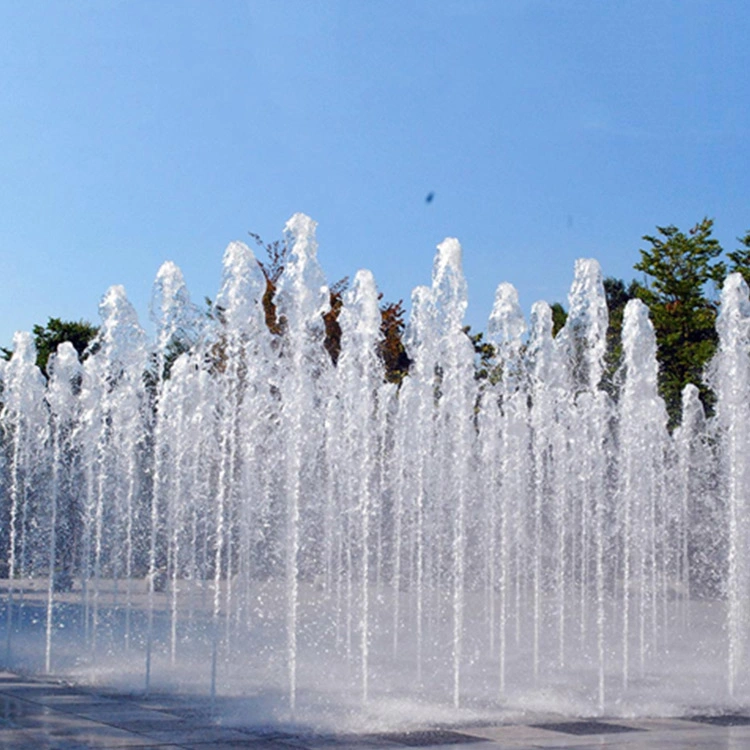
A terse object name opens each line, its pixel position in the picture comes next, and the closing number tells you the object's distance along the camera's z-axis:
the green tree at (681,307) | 28.92
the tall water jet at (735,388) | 11.80
